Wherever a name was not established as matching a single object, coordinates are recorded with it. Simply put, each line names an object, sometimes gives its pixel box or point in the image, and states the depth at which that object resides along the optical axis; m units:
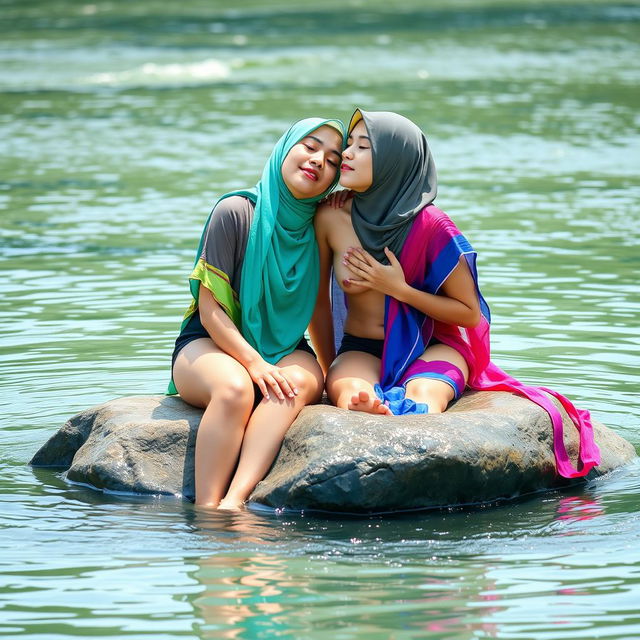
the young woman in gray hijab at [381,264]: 12.86
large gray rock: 11.71
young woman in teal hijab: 12.46
